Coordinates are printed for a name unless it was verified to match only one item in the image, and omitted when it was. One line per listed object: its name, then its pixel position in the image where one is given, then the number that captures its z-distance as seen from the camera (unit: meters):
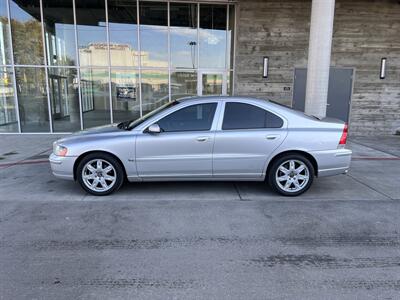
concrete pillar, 8.09
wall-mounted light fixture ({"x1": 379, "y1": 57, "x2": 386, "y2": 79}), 11.60
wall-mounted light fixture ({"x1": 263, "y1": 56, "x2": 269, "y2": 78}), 11.47
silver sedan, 5.00
